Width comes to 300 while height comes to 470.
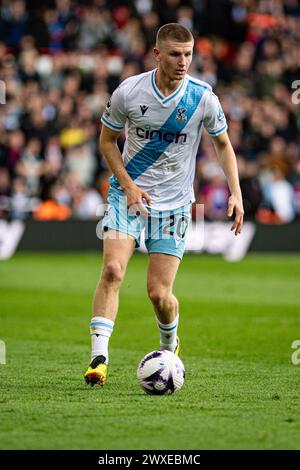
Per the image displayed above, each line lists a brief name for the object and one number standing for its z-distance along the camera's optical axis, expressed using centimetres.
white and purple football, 1523
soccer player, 1595
